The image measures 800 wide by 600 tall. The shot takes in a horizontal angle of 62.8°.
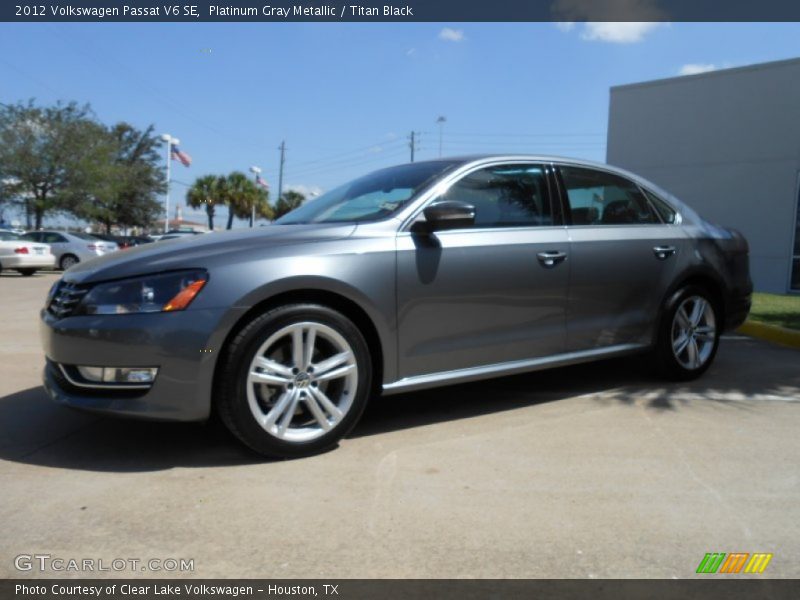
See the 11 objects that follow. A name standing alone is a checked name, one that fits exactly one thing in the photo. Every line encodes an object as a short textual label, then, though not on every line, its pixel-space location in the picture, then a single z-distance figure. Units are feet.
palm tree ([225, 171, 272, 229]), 147.64
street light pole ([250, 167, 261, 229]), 127.95
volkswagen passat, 9.70
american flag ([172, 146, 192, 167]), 112.78
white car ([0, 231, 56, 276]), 55.83
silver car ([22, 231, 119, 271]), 64.64
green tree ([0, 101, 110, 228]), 89.56
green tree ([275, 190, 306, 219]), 165.20
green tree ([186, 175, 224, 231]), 148.46
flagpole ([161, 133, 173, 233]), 109.50
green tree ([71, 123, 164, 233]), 97.75
